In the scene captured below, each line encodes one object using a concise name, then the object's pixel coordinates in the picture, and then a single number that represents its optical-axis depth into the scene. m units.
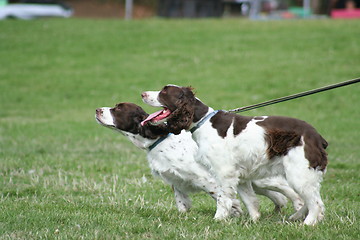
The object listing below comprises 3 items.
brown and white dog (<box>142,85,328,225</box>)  11.00
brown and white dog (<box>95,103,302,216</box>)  13.02
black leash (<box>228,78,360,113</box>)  11.79
